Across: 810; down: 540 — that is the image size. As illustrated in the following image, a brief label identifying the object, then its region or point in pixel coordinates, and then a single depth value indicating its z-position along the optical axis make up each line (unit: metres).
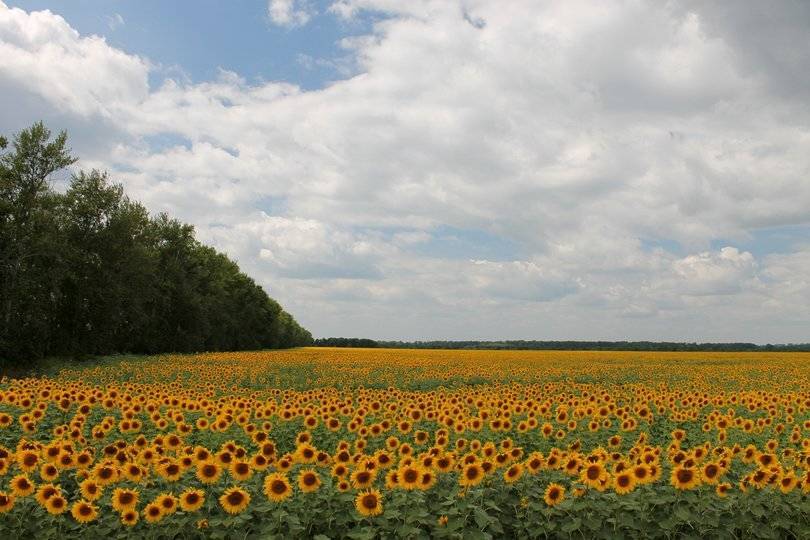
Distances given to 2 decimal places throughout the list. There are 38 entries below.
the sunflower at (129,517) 5.82
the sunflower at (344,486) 6.27
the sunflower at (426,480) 6.16
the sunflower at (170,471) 6.48
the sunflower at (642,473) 6.25
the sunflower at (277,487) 5.98
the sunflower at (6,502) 5.92
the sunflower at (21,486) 6.38
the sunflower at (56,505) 5.92
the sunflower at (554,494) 6.16
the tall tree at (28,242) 37.38
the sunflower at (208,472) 6.47
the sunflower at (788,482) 6.26
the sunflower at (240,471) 6.48
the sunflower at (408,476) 6.15
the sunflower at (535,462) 6.84
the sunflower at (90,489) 6.20
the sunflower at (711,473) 6.27
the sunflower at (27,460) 6.91
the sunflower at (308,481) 6.08
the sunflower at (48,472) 6.71
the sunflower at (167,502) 5.87
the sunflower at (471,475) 6.29
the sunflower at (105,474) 6.42
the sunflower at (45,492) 6.17
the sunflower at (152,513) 5.75
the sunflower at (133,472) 6.55
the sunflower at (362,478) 6.28
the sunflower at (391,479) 6.21
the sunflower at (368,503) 5.80
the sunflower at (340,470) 6.65
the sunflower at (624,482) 6.18
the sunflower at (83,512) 5.90
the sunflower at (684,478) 6.28
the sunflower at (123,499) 6.00
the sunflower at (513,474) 6.50
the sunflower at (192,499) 5.90
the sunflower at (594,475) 6.30
